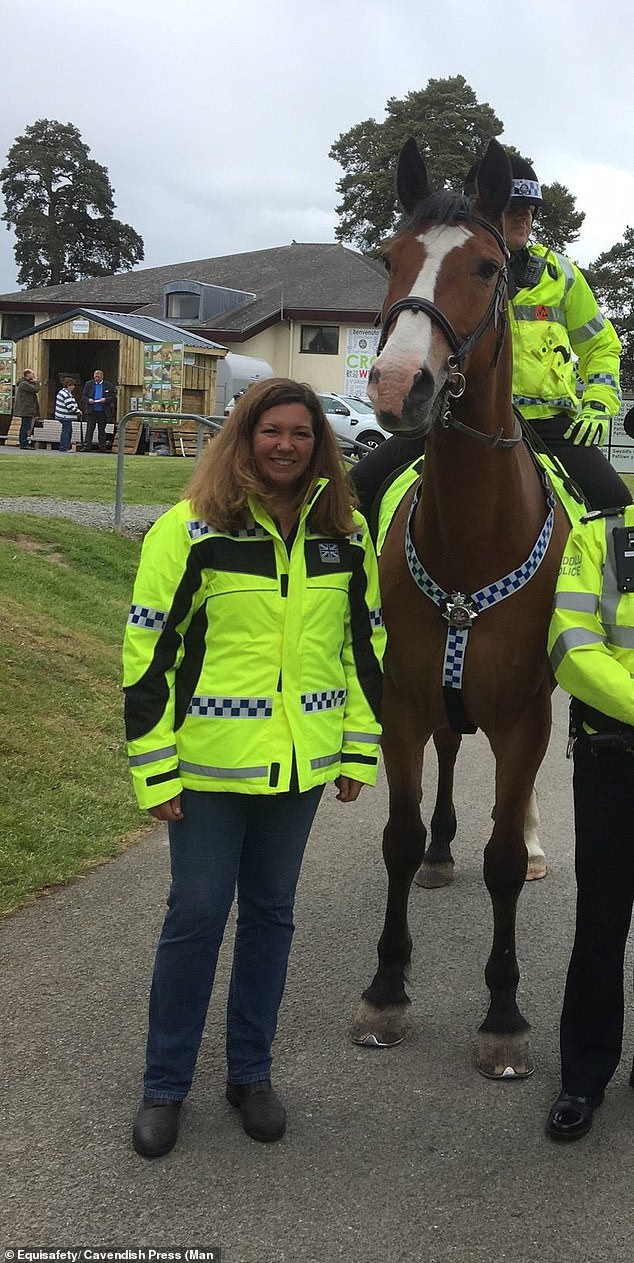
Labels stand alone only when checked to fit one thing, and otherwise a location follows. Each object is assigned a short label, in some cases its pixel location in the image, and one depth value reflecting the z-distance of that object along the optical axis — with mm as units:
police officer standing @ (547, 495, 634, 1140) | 2920
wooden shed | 28719
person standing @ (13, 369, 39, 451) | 25469
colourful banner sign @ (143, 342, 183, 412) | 28594
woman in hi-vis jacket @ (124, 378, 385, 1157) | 2873
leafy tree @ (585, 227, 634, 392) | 51031
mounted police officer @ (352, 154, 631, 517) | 4277
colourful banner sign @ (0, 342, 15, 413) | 29672
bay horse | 3158
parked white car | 29453
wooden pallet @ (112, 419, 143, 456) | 25125
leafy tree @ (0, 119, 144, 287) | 70750
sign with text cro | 39031
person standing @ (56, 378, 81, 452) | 24792
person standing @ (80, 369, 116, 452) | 25391
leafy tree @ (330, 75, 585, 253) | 51094
